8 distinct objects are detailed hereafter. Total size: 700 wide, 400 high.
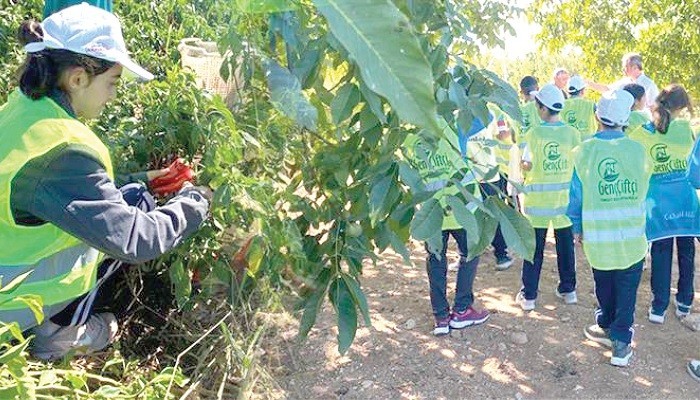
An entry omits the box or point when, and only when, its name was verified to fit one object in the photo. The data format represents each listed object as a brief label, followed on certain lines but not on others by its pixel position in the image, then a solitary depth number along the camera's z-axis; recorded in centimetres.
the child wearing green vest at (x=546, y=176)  442
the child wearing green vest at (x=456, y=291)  403
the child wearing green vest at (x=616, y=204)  365
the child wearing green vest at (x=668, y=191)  411
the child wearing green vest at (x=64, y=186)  159
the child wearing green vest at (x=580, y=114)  575
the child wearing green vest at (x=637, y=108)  482
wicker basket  227
